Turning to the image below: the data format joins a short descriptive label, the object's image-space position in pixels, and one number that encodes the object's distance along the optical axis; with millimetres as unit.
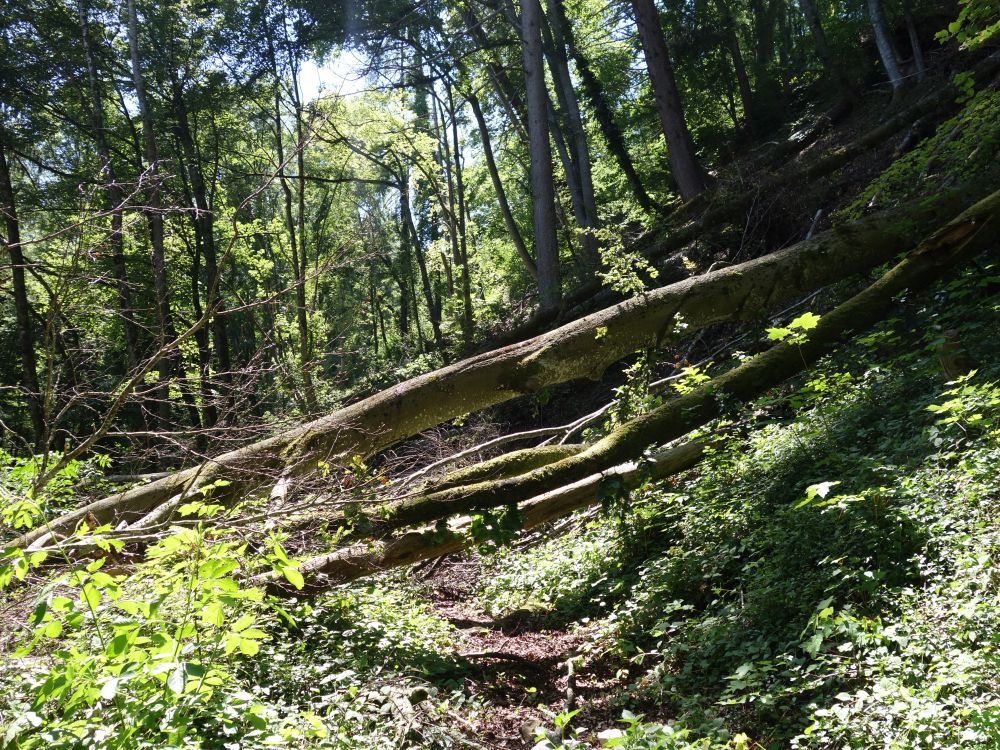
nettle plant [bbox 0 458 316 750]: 2496
